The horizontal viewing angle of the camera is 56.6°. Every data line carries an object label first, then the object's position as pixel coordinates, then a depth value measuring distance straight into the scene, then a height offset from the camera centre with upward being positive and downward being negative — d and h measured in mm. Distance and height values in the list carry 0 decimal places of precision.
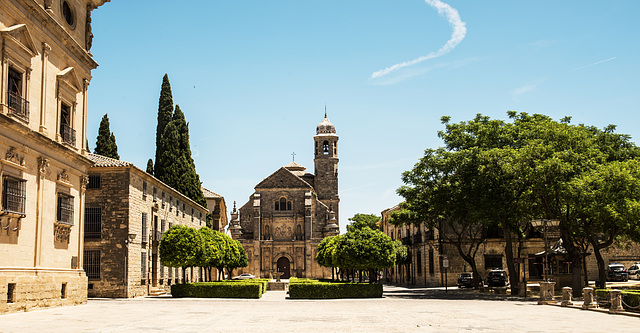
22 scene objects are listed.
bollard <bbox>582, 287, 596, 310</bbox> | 22875 -2500
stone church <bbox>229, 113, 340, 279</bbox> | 84312 +1868
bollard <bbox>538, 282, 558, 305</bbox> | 27172 -2689
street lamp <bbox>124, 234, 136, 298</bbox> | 33812 -1418
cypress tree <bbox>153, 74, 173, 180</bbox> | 56819 +12533
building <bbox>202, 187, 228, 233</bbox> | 77938 +4747
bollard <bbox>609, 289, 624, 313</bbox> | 21053 -2421
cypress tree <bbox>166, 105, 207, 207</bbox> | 56469 +7379
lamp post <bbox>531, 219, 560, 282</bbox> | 28328 +558
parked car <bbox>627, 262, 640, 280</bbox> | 49375 -3187
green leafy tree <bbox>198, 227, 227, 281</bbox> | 39031 -558
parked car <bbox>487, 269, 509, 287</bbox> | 45031 -3272
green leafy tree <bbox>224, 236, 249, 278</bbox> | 49347 -1371
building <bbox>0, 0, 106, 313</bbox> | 19094 +3418
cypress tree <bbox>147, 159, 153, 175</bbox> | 63125 +8010
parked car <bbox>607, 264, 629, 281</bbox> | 47531 -3242
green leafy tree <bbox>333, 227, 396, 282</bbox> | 35719 -782
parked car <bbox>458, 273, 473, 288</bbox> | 48562 -3565
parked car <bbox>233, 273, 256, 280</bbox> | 71288 -4386
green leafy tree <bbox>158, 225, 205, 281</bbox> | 36344 -410
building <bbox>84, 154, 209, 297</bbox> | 34000 +751
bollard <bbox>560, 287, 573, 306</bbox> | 25125 -2607
